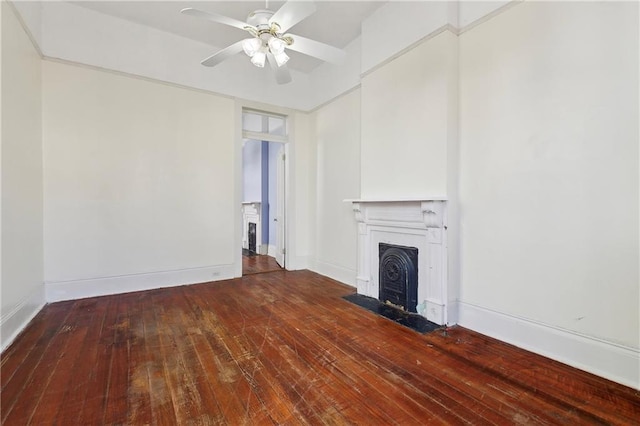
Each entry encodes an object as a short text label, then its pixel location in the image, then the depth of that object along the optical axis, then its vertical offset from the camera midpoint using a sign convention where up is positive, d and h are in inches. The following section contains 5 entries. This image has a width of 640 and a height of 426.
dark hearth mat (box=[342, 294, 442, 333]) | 103.8 -41.9
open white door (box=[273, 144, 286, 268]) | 202.8 -0.9
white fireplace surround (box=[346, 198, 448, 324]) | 105.5 -12.4
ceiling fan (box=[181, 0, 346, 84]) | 80.2 +54.8
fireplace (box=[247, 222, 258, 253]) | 270.2 -25.2
